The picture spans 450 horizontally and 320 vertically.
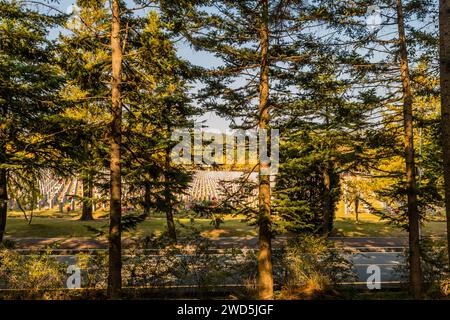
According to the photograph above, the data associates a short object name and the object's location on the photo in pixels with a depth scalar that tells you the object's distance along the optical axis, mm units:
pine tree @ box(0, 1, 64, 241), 8586
